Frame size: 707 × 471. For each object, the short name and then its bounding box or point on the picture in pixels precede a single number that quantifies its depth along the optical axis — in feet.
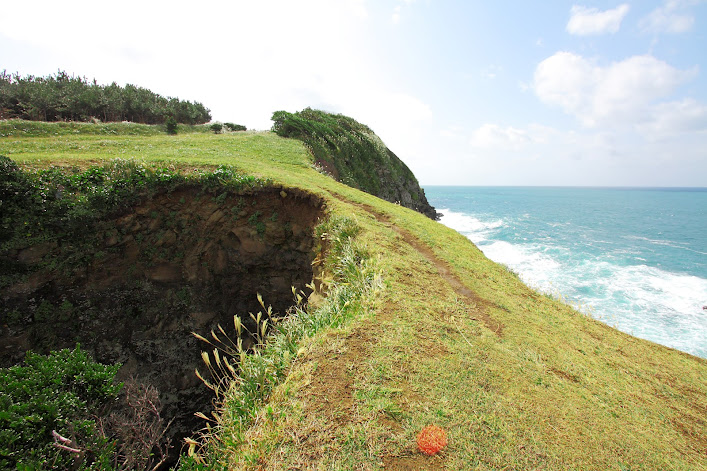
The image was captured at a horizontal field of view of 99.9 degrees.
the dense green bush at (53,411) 10.50
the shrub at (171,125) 82.38
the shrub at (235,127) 106.11
